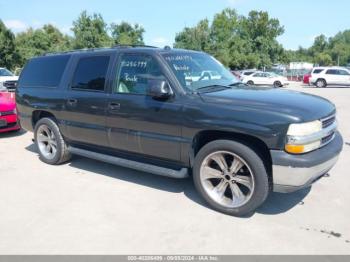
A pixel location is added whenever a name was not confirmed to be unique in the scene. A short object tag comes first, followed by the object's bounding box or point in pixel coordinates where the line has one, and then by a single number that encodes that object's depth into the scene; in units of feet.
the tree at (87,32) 120.78
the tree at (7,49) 109.29
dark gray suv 12.06
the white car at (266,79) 100.32
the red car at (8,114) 25.99
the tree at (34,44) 122.30
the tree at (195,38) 158.02
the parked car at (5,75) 64.01
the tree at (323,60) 301.84
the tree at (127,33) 148.15
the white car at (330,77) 93.44
